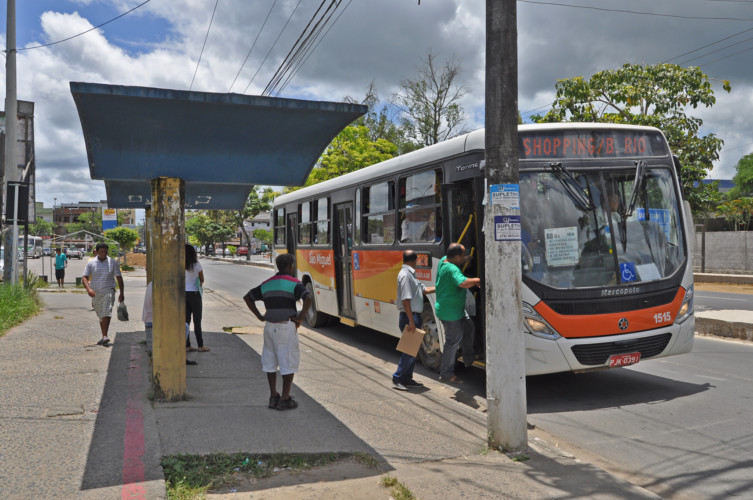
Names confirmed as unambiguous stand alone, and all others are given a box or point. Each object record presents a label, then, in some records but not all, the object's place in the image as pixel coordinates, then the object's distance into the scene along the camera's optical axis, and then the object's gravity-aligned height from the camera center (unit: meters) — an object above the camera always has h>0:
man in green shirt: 7.05 -0.63
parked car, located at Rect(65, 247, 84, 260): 72.20 -0.07
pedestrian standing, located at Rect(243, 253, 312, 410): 6.15 -0.69
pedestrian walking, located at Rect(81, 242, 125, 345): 9.83 -0.42
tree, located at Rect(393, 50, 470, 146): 35.66 +7.90
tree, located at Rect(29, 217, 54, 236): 135.88 +5.37
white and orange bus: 6.65 +0.14
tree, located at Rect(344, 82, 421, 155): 39.22 +7.83
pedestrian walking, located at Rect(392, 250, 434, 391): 7.46 -0.58
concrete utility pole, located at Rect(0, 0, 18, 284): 15.24 +3.18
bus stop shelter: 6.26 +1.21
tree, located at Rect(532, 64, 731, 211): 13.17 +3.18
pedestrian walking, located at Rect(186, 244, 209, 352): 8.92 -0.56
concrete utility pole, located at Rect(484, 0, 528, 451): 5.10 +0.15
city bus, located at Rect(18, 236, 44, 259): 75.36 +0.68
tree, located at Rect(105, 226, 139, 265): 39.59 +1.09
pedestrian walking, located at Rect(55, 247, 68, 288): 23.11 -0.42
